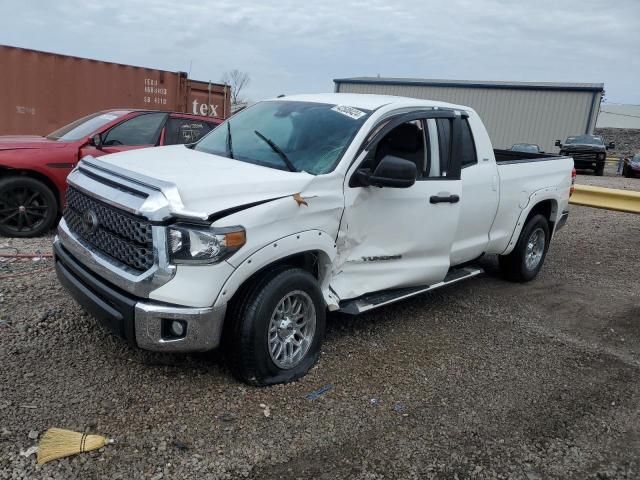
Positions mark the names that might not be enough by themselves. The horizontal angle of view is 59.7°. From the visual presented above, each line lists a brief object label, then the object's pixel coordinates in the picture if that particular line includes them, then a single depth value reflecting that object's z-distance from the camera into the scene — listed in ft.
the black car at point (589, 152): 76.13
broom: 8.99
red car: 21.04
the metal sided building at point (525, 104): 107.65
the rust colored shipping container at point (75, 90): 34.65
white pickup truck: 10.10
